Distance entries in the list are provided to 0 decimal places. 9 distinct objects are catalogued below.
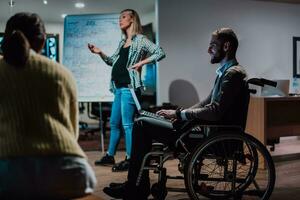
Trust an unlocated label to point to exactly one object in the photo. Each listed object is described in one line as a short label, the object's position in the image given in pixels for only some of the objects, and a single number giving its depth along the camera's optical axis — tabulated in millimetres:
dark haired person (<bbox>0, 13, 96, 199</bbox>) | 1295
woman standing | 3783
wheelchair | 2352
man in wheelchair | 2451
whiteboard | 4574
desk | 4047
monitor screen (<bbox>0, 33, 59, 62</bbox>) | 6526
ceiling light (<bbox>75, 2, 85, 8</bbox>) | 6307
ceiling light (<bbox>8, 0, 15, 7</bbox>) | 6036
